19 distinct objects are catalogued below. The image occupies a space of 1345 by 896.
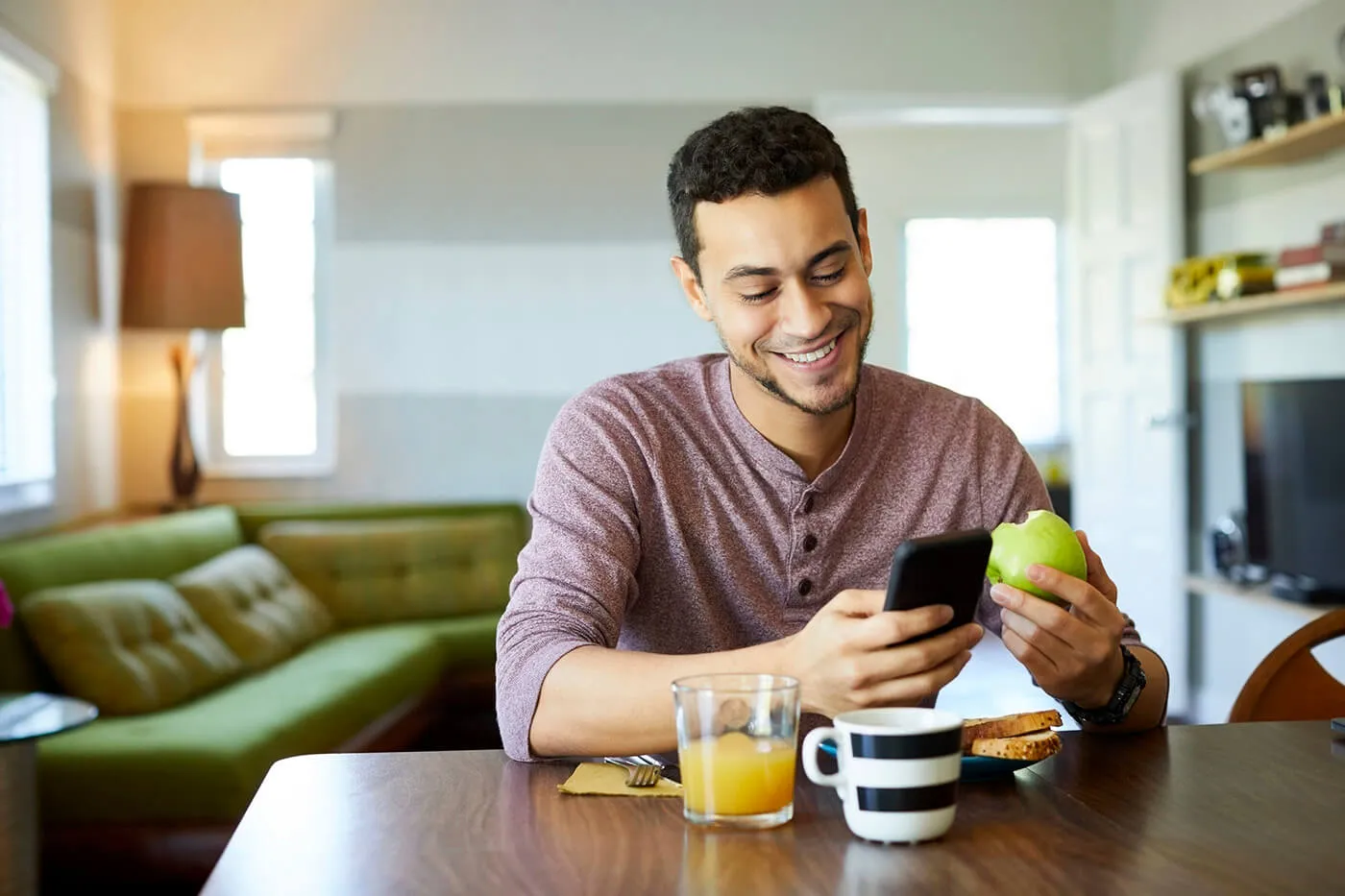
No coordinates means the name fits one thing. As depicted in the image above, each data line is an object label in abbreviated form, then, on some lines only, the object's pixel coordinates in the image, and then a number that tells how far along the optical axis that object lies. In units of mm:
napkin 1153
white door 4902
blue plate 1159
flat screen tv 3998
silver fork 1173
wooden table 938
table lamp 4688
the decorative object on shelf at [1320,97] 3957
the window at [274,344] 5328
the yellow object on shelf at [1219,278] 4336
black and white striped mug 994
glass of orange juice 1032
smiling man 1426
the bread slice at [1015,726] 1203
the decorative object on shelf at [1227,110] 4430
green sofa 2852
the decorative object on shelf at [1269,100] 4238
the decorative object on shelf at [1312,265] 3959
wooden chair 1655
